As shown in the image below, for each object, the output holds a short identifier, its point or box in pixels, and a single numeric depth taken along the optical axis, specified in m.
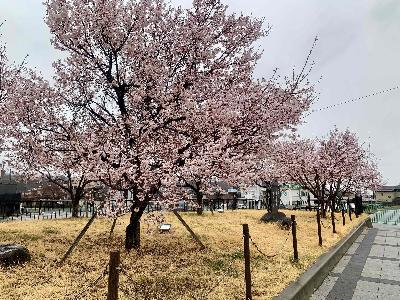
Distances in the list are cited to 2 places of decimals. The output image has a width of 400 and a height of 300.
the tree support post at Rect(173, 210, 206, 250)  12.02
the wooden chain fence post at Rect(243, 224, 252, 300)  7.17
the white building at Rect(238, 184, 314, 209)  92.74
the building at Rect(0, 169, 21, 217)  26.84
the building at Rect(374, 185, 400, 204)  116.62
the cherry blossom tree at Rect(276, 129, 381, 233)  27.59
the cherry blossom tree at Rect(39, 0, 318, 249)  10.34
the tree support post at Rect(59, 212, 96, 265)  9.62
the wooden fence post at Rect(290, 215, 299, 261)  11.23
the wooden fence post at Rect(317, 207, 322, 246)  14.15
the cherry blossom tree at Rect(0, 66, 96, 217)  11.50
